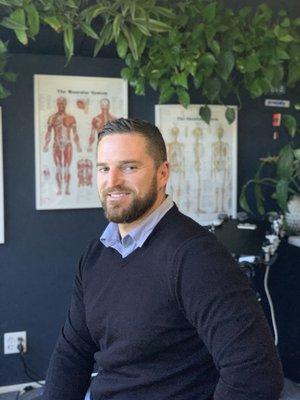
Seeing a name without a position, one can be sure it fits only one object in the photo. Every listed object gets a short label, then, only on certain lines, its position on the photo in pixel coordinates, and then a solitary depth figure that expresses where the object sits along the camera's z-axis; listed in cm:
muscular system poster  245
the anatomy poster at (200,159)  265
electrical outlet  248
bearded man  101
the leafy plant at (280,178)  248
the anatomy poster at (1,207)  239
